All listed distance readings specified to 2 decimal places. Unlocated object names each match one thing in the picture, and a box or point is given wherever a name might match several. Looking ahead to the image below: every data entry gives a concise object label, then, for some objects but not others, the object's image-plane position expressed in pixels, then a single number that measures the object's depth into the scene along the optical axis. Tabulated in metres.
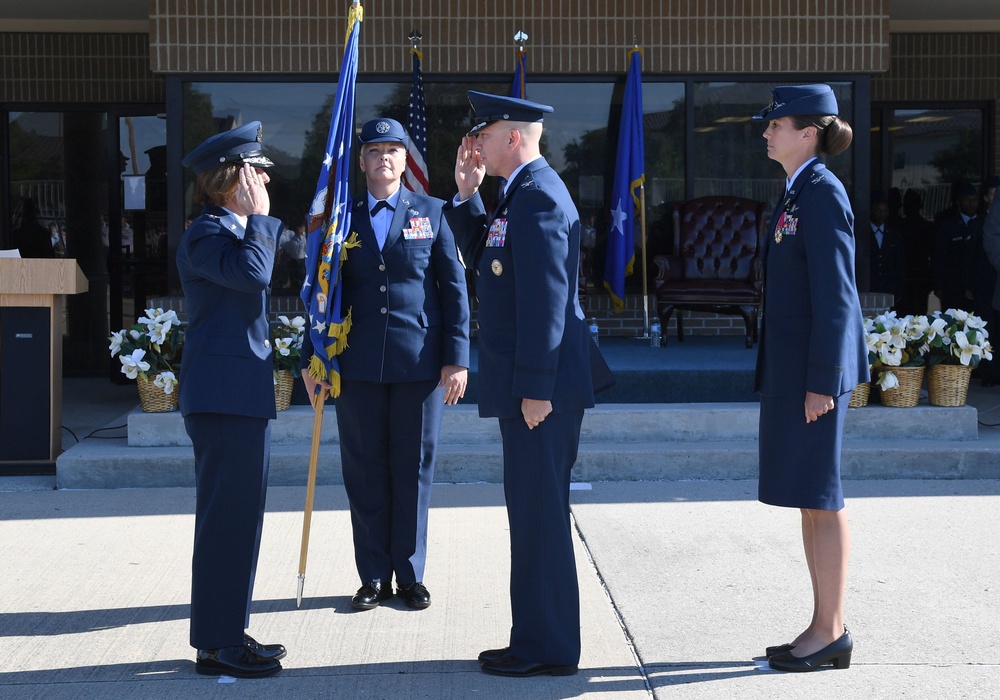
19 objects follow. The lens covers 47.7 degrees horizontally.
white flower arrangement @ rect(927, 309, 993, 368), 6.84
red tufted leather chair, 9.05
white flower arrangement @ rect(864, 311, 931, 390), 6.81
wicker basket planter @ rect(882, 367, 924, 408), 6.88
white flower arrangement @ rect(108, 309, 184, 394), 6.71
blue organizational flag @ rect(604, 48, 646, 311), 9.12
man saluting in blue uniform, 3.59
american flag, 8.47
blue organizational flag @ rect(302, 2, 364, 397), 4.27
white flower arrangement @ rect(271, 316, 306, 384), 6.84
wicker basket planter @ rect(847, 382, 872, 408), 6.88
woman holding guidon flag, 4.38
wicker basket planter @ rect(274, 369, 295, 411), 6.84
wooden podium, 6.46
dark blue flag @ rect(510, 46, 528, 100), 8.98
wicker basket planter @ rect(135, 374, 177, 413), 6.76
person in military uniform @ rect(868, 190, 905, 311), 10.27
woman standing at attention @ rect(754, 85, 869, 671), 3.58
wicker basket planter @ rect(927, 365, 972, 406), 6.91
